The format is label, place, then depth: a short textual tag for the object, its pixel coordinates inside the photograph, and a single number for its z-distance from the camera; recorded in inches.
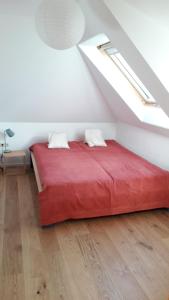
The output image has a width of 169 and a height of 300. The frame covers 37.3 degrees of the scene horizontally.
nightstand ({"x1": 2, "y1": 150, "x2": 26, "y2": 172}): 158.9
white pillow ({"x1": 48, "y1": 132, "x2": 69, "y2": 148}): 164.2
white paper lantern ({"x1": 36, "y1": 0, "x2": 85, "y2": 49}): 56.2
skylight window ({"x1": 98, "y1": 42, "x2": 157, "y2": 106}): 132.6
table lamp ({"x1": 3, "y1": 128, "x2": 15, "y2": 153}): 160.9
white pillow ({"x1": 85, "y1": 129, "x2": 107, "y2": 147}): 173.2
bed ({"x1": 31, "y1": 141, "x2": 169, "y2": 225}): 102.0
